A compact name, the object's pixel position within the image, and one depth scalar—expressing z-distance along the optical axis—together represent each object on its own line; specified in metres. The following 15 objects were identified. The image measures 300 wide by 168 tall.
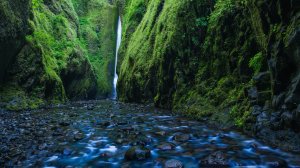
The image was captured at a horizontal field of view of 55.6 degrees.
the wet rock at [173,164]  5.67
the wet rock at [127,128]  9.48
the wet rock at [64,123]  10.77
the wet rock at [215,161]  5.66
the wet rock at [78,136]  8.26
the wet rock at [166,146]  6.98
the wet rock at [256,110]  8.04
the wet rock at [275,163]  5.49
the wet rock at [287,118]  6.57
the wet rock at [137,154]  6.24
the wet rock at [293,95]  6.33
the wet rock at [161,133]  8.62
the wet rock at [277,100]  7.07
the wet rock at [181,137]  7.82
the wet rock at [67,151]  6.78
